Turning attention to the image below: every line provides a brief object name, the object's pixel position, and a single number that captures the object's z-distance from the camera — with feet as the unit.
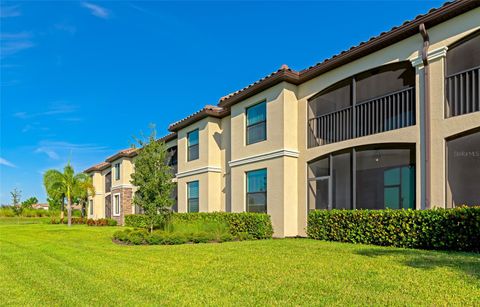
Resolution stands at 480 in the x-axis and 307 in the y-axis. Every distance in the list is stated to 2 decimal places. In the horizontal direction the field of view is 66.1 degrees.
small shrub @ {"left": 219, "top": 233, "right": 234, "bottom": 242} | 44.71
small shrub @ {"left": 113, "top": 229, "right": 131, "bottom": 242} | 46.23
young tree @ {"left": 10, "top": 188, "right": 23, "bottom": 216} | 165.27
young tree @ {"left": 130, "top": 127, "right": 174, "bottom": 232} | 51.34
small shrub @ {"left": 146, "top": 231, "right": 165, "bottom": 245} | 43.32
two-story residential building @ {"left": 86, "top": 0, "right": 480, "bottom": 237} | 34.47
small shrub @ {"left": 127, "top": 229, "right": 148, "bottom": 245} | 43.22
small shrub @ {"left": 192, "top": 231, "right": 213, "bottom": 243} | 44.24
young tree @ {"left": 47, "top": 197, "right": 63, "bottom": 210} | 190.29
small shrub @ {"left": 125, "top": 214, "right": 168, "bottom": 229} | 52.23
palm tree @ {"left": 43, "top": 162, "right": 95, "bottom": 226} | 106.11
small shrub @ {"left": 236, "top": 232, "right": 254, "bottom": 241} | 46.03
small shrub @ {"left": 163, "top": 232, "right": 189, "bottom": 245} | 43.45
